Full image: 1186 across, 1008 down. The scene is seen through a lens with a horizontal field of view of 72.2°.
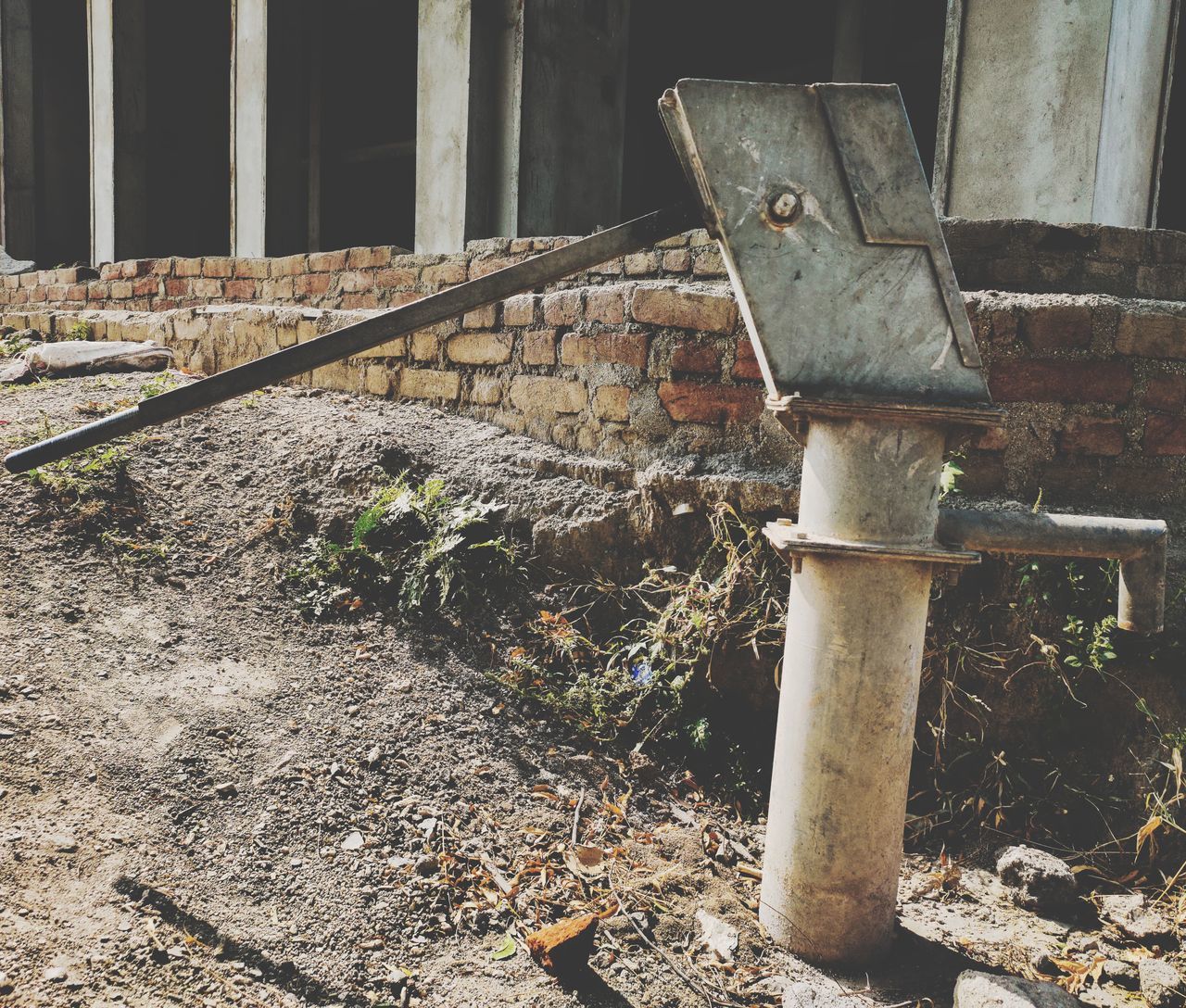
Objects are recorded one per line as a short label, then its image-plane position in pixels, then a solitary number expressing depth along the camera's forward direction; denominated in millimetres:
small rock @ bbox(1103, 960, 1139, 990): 1401
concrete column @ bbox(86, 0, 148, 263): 6918
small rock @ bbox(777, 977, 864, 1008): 1252
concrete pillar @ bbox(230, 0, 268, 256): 5965
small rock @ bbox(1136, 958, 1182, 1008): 1342
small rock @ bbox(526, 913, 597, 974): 1303
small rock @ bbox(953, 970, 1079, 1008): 1203
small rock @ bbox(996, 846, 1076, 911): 1579
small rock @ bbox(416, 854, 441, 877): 1509
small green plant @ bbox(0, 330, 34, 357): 4734
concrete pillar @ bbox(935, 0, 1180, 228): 3025
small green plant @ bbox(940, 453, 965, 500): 1924
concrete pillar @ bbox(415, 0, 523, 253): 4719
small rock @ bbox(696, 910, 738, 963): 1413
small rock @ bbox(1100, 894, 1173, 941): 1499
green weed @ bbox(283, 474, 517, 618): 2176
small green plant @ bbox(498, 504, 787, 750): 1961
